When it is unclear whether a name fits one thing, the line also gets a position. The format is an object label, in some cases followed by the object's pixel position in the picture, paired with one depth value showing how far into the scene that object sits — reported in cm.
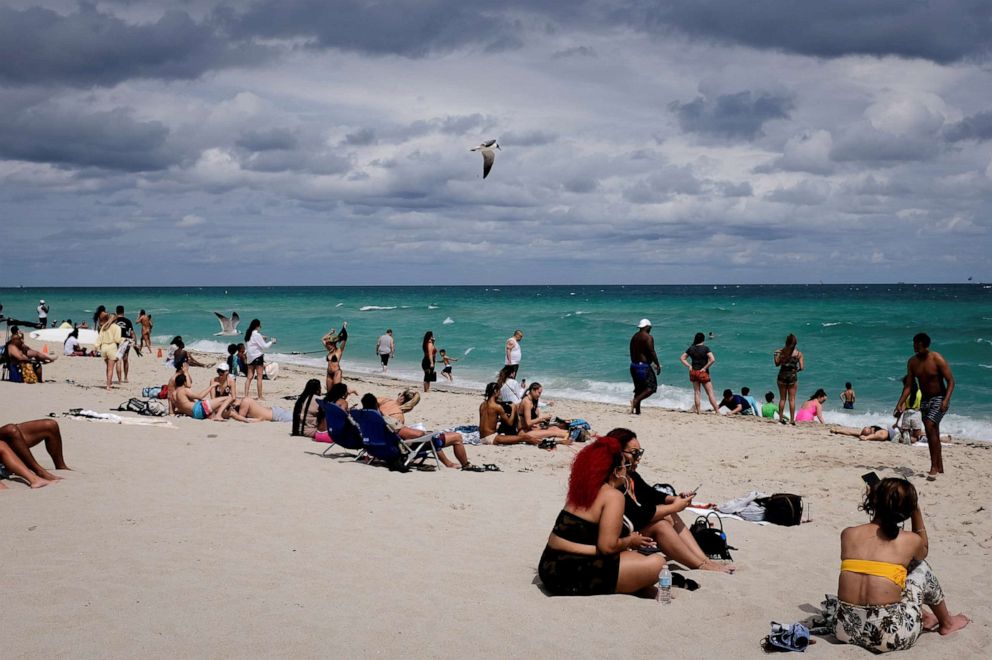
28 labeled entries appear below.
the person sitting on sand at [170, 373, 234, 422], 1134
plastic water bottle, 477
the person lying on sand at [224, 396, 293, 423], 1145
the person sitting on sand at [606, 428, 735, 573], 528
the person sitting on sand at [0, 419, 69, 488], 673
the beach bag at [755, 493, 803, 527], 695
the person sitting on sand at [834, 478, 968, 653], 418
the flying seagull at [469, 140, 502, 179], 1215
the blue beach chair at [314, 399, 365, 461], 875
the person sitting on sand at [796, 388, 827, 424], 1450
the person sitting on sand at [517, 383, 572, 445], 1057
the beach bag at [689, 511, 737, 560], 576
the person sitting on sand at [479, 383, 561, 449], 1054
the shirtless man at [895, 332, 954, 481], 847
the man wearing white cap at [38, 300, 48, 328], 3147
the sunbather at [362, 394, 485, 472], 866
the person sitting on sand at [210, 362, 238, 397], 1204
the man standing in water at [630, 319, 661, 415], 1353
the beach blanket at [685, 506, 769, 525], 699
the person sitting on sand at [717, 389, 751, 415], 1513
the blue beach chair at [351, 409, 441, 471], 852
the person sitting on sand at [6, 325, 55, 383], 1475
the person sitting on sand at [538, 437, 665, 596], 464
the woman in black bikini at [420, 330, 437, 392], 1831
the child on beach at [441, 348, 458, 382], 2155
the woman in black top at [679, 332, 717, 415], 1421
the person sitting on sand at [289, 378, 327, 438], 1037
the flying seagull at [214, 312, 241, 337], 2934
